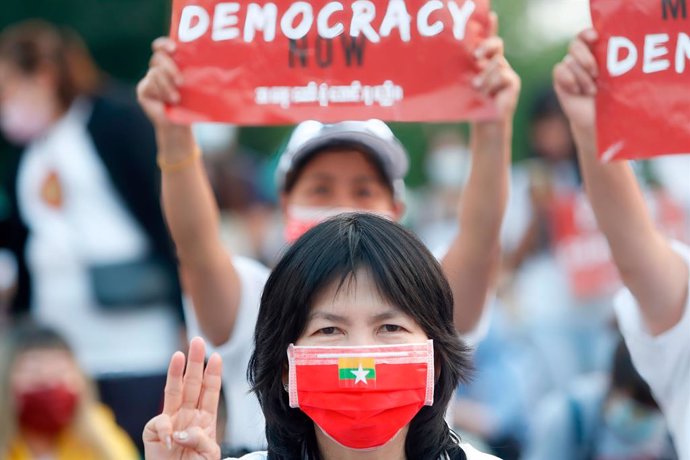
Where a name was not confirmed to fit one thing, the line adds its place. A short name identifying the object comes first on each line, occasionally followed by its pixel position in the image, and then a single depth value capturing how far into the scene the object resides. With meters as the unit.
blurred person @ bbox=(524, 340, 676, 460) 10.86
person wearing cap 7.70
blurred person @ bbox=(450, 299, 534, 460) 14.64
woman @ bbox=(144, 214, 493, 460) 6.17
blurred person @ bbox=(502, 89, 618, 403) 14.91
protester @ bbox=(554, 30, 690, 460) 7.29
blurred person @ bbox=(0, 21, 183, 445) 11.48
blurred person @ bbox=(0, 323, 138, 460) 10.73
